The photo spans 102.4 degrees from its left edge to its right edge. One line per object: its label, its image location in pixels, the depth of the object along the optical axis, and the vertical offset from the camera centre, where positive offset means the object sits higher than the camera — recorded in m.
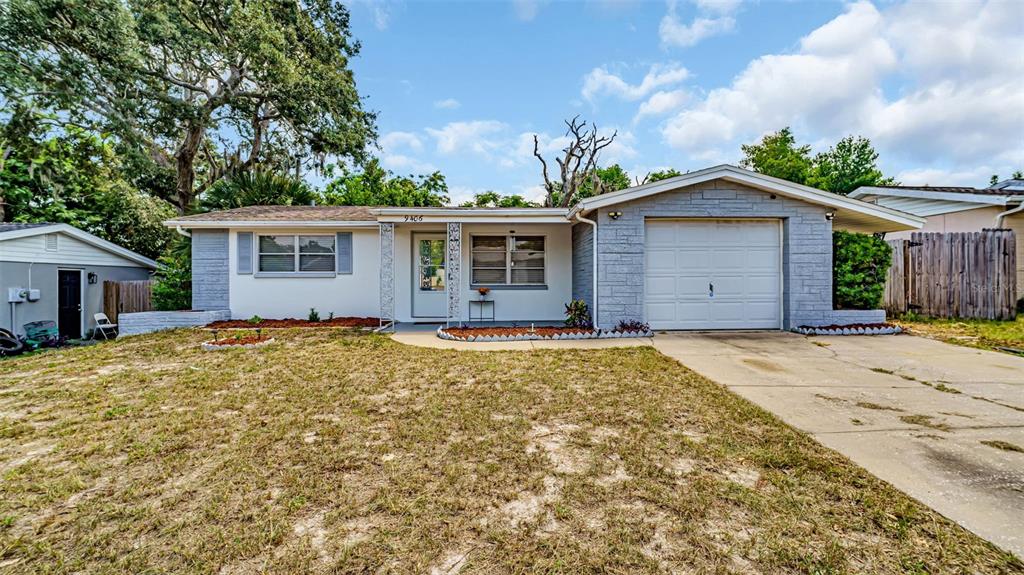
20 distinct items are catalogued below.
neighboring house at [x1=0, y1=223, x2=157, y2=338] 9.91 +0.39
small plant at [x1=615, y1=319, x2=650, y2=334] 8.15 -0.77
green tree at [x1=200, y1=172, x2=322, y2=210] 13.34 +3.13
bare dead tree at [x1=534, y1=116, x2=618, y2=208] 22.81 +7.26
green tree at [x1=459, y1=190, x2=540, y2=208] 26.40 +5.79
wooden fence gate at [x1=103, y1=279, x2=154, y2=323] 12.14 -0.30
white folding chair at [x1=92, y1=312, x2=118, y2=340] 10.49 -0.95
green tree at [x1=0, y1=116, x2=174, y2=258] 14.67 +3.63
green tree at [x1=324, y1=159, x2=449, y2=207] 22.78 +5.86
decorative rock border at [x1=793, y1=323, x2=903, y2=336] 7.94 -0.81
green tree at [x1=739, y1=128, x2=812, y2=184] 27.02 +9.32
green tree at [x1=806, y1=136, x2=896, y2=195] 29.56 +9.27
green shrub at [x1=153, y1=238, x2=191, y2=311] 10.85 +0.08
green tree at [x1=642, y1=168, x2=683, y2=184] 26.88 +7.56
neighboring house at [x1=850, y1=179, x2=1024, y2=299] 10.96 +2.28
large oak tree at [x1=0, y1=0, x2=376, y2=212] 13.96 +8.28
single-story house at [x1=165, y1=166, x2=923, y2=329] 8.30 +0.74
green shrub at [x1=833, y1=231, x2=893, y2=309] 8.43 +0.43
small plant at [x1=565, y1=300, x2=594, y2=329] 8.98 -0.61
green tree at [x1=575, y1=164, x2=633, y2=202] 27.47 +7.62
